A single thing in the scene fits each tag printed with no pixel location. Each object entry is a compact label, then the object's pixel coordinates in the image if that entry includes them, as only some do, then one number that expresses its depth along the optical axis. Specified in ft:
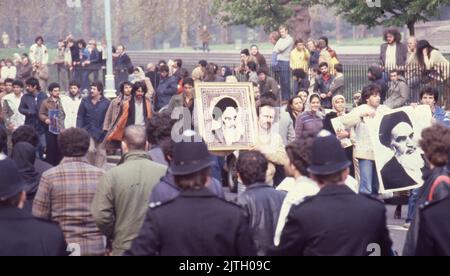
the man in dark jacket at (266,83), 71.68
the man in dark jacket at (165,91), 72.54
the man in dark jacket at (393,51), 72.38
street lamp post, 93.61
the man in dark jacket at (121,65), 104.78
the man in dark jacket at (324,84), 69.87
